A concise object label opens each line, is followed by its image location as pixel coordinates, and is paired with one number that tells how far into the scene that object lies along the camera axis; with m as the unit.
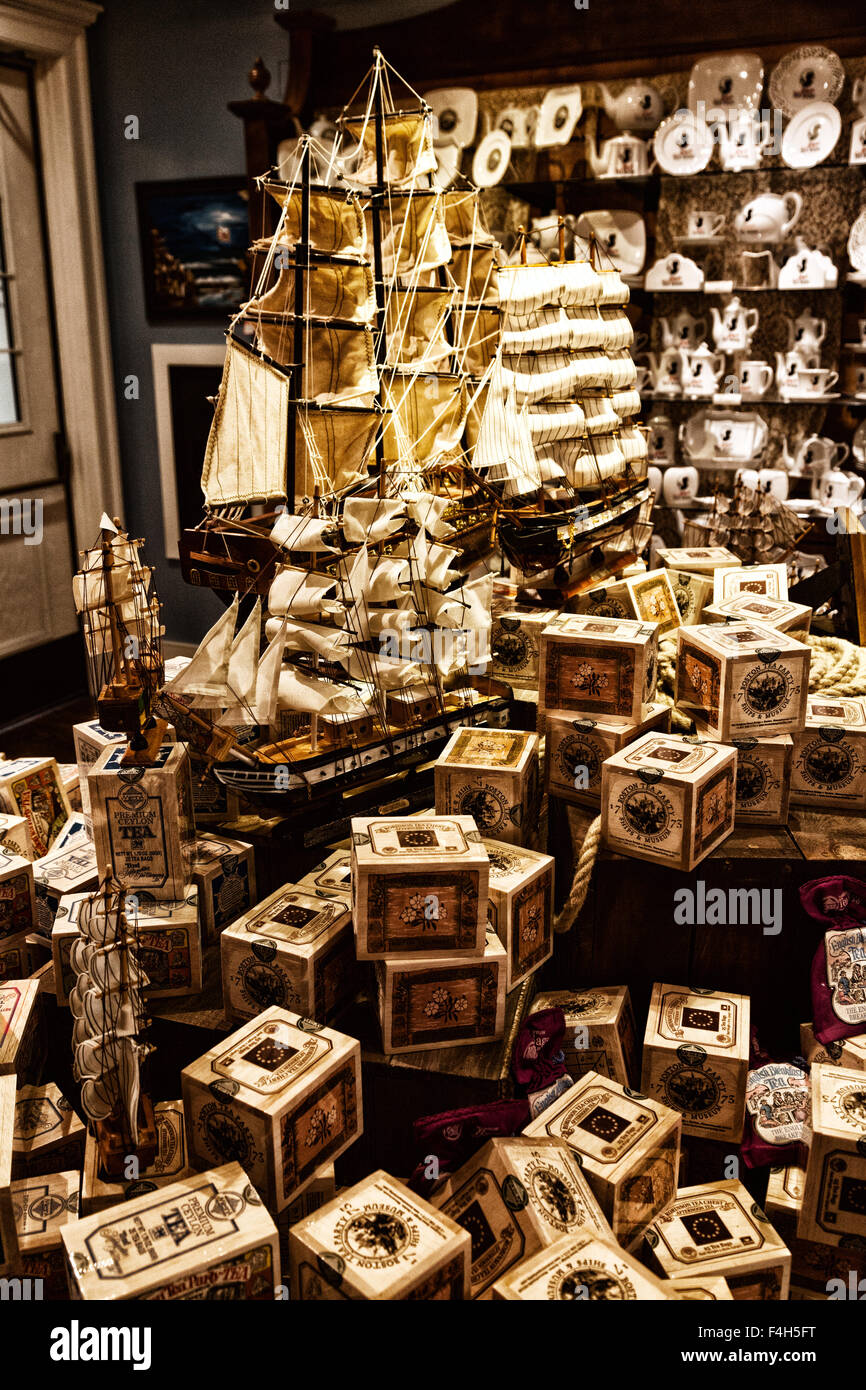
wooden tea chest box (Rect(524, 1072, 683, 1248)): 1.86
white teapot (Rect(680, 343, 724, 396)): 4.60
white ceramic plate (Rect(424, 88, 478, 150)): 4.81
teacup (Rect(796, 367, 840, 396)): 4.47
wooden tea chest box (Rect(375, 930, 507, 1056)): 2.01
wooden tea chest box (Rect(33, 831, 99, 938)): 2.38
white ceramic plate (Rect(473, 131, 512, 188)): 4.77
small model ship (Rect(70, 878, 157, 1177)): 1.74
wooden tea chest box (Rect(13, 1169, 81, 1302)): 1.75
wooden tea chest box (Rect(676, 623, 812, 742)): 2.44
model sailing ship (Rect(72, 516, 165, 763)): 2.22
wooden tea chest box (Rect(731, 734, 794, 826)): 2.48
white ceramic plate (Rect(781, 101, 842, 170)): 4.18
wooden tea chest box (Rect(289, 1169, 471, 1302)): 1.52
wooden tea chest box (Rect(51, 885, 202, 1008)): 2.16
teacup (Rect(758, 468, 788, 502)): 4.55
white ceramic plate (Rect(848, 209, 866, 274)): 4.23
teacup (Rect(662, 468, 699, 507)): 4.79
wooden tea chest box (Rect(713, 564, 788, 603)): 3.11
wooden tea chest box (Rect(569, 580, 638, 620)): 3.06
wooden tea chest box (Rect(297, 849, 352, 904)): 2.22
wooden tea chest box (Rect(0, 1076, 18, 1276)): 1.67
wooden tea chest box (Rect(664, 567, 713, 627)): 3.26
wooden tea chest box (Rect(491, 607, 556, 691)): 3.13
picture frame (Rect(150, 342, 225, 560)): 5.88
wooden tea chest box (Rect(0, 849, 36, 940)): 2.31
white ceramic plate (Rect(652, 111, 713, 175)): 4.36
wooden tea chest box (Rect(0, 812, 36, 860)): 2.49
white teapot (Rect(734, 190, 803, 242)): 4.32
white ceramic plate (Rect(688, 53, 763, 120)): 4.26
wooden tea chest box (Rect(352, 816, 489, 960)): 2.00
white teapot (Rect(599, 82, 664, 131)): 4.44
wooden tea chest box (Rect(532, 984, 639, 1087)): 2.24
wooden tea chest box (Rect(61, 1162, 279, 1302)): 1.46
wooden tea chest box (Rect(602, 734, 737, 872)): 2.27
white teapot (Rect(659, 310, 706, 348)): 4.70
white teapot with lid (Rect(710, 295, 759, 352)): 4.54
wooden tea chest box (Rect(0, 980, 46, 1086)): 2.03
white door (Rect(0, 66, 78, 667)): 5.45
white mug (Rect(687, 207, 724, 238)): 4.50
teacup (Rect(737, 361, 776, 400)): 4.56
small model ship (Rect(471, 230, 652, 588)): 3.30
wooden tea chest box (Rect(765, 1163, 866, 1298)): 1.94
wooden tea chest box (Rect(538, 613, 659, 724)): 2.51
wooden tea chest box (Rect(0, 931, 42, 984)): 2.34
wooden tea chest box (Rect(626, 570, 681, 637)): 3.11
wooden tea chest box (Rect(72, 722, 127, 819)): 2.55
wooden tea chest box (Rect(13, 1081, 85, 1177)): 1.96
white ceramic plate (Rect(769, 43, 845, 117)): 4.16
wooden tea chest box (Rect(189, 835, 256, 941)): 2.31
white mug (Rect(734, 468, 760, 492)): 4.56
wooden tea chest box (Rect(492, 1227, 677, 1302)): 1.53
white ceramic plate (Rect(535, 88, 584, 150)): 4.59
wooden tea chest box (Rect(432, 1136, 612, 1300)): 1.71
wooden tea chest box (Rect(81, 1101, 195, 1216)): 1.75
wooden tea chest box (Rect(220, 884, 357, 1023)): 2.02
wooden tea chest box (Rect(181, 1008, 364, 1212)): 1.73
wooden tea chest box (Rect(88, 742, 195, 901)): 2.18
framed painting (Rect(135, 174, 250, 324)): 5.60
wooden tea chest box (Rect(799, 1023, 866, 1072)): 2.15
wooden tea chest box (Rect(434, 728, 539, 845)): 2.38
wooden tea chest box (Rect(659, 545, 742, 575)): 3.34
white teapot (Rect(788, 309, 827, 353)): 4.45
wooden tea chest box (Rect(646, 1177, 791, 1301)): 1.79
